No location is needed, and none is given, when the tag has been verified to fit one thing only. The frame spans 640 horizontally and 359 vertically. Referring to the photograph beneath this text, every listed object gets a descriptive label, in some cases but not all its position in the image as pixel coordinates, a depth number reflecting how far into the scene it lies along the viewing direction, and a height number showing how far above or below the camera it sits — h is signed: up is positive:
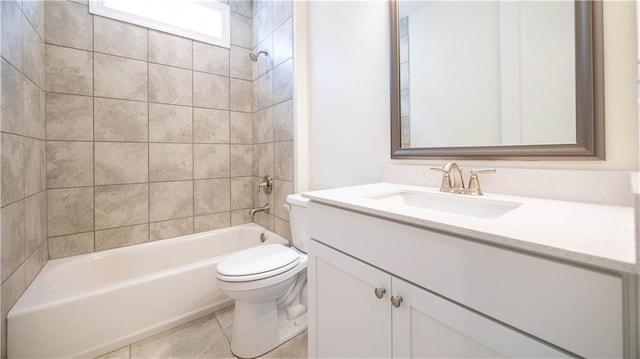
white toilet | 1.20 -0.55
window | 1.75 +1.30
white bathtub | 1.11 -0.64
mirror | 0.74 +0.38
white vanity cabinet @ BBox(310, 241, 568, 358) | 0.51 -0.37
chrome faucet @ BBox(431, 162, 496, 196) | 0.91 -0.01
